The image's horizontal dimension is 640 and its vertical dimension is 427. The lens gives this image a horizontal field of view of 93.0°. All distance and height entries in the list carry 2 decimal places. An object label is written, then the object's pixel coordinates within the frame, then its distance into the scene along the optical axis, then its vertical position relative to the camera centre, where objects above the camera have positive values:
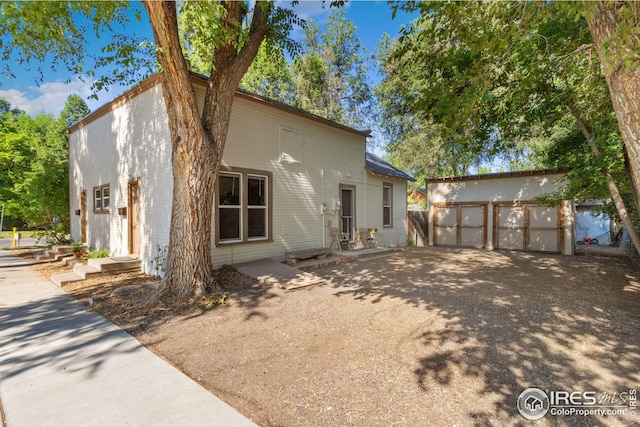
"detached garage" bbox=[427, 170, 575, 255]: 12.28 -0.13
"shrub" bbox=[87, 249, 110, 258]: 9.10 -1.21
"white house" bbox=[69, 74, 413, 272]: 7.60 +1.01
